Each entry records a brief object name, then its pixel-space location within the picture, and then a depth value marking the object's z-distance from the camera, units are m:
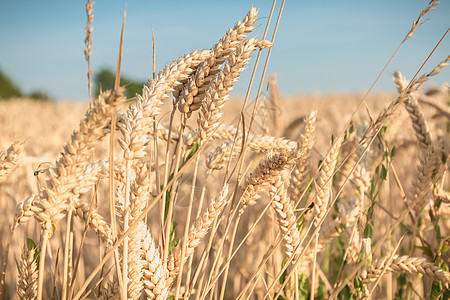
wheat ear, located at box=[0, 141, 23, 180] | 0.67
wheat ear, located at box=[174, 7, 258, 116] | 0.62
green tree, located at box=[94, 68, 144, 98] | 24.69
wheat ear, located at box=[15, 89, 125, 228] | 0.54
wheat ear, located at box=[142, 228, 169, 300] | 0.62
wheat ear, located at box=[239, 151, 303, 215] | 0.63
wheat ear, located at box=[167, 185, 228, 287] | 0.64
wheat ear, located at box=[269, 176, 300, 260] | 0.67
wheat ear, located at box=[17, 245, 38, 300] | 0.67
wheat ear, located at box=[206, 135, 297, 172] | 0.69
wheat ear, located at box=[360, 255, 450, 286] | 0.72
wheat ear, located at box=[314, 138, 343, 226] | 0.69
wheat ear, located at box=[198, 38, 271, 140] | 0.62
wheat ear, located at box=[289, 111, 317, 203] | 0.74
